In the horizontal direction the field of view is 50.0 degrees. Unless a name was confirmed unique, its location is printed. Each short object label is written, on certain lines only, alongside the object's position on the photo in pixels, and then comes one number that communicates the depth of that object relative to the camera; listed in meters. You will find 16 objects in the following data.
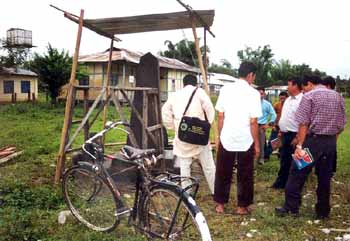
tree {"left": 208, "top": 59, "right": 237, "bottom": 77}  62.75
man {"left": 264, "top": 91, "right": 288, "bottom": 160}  8.33
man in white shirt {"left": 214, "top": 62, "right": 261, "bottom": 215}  4.71
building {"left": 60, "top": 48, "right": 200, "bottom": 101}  25.03
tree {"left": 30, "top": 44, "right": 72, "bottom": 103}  22.73
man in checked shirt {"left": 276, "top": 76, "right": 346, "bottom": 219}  4.42
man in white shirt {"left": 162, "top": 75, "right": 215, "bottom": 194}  5.23
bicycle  3.53
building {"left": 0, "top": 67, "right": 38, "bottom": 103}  27.39
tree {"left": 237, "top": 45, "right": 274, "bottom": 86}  53.91
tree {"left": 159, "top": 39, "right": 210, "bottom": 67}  44.62
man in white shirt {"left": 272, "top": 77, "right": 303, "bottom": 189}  5.97
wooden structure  5.57
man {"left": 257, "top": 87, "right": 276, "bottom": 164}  7.83
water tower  29.47
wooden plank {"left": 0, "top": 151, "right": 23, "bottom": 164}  7.59
